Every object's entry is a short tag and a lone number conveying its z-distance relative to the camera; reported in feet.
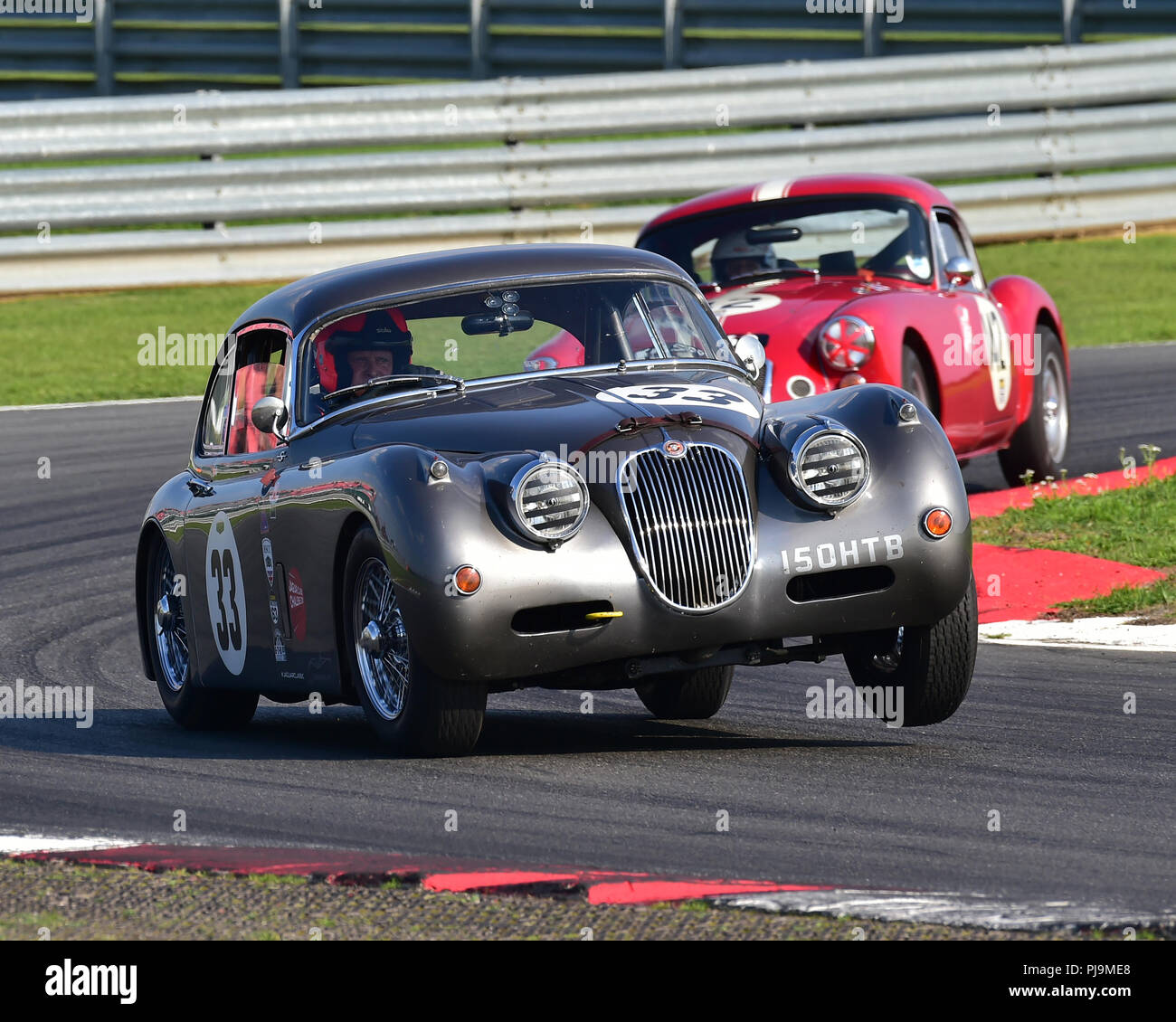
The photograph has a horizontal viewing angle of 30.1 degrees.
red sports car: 35.47
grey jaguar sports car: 20.45
